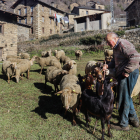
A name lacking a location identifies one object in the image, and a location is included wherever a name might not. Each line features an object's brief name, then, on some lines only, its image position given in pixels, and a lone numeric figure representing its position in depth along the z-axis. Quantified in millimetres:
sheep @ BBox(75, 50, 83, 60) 16797
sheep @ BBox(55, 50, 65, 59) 15047
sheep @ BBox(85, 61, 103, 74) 7340
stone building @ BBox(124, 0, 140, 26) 34303
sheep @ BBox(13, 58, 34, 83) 8047
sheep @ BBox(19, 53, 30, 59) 15924
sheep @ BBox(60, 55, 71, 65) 12547
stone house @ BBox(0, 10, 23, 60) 17469
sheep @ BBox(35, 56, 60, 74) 10688
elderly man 3037
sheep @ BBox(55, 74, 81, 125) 3543
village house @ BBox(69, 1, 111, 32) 32625
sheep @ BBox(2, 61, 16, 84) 7926
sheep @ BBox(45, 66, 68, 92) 6063
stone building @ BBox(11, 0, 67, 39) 36594
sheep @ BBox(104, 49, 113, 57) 14527
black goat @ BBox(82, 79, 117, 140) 3209
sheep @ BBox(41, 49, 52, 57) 14090
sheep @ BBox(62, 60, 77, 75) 7512
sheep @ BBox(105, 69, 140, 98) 3383
